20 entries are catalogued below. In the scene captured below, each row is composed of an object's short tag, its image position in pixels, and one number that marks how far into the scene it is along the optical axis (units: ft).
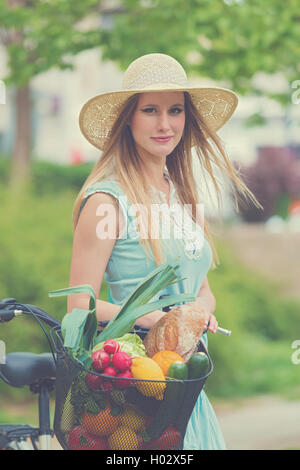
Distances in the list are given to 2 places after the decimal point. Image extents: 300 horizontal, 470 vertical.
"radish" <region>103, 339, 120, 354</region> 10.51
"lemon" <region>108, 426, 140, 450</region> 10.47
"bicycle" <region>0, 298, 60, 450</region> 11.28
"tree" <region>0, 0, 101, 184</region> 26.17
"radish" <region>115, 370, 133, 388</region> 10.35
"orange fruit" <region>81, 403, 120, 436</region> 10.43
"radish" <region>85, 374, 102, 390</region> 10.41
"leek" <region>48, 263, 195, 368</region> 10.54
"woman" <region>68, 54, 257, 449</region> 11.97
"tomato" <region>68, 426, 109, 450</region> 10.55
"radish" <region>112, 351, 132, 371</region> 10.43
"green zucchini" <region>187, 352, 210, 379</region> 10.59
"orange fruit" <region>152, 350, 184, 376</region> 10.62
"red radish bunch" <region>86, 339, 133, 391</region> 10.39
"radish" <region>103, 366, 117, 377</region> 10.40
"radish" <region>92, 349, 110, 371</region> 10.44
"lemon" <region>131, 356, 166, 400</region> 10.38
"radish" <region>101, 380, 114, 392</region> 10.38
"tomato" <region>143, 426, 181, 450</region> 10.59
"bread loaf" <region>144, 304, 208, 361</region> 10.90
